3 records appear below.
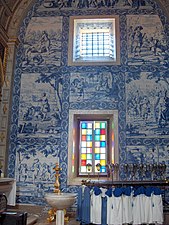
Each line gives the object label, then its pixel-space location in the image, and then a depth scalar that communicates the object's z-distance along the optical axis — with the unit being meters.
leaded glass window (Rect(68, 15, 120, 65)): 9.62
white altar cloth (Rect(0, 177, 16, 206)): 7.38
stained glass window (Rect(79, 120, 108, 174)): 8.96
